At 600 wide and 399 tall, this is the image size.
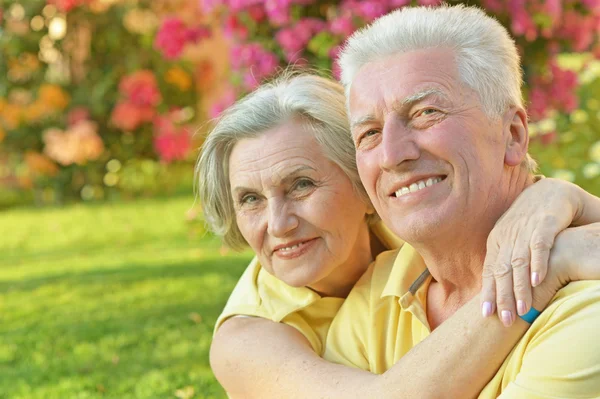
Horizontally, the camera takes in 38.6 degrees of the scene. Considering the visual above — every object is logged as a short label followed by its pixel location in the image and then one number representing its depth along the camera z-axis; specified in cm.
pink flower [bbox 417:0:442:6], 458
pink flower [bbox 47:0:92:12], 1106
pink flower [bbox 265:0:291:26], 500
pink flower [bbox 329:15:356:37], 479
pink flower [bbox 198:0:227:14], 537
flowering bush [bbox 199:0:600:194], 496
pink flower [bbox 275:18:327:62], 501
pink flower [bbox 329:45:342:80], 464
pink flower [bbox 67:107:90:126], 1134
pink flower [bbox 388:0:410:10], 467
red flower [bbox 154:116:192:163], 1105
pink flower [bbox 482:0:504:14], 495
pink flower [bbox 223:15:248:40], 541
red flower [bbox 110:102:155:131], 1117
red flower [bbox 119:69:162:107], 1109
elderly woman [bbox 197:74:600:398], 273
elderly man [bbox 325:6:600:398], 226
